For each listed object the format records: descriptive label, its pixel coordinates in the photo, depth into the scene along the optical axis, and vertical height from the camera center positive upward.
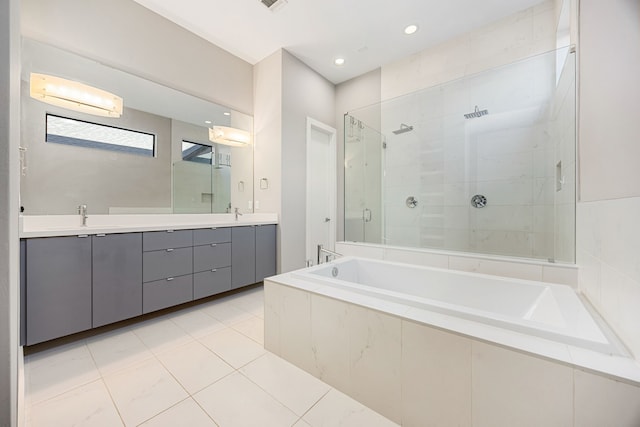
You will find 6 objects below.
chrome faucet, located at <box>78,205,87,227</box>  1.82 +0.00
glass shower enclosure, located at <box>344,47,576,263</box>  1.89 +0.51
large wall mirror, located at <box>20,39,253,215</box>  1.69 +0.54
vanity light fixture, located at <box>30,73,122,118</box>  1.65 +0.87
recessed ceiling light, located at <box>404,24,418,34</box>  2.45 +1.94
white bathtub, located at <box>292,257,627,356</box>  0.85 -0.44
